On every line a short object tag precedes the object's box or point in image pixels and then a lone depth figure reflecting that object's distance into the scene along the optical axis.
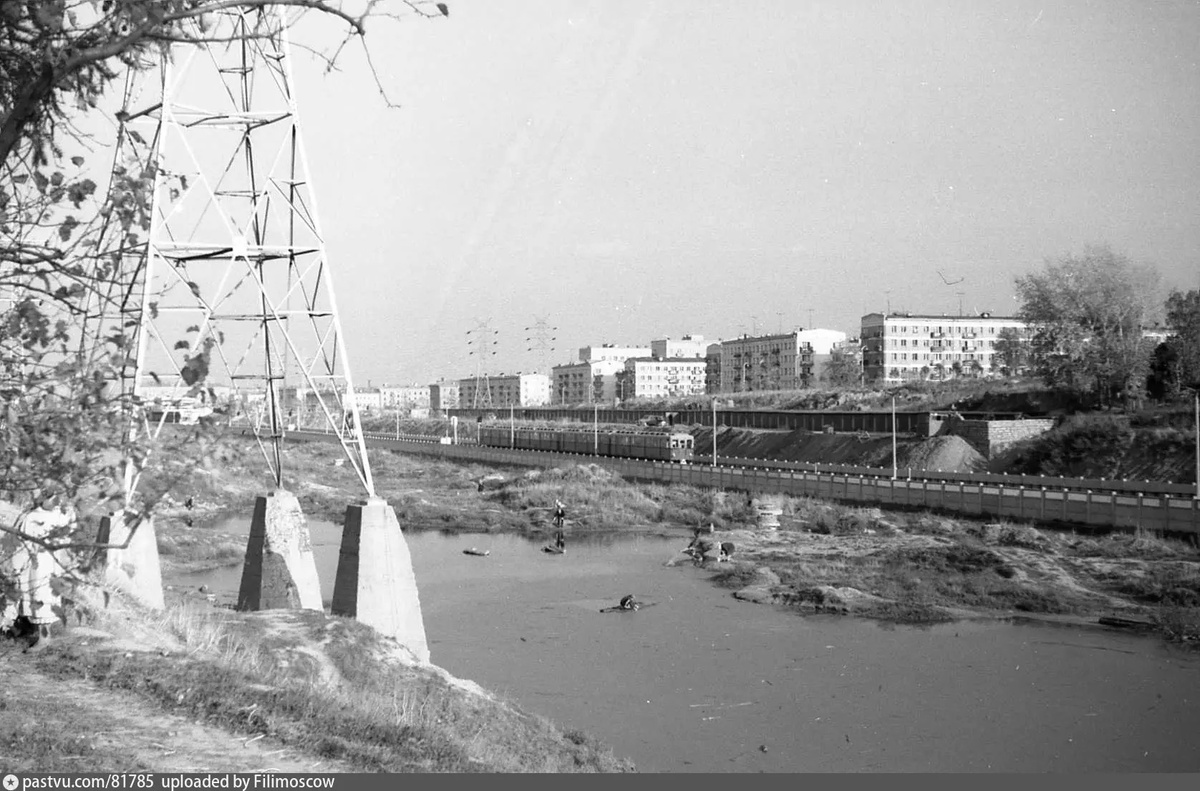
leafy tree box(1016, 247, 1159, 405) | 59.47
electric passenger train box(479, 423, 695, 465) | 79.56
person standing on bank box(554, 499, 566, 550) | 42.74
